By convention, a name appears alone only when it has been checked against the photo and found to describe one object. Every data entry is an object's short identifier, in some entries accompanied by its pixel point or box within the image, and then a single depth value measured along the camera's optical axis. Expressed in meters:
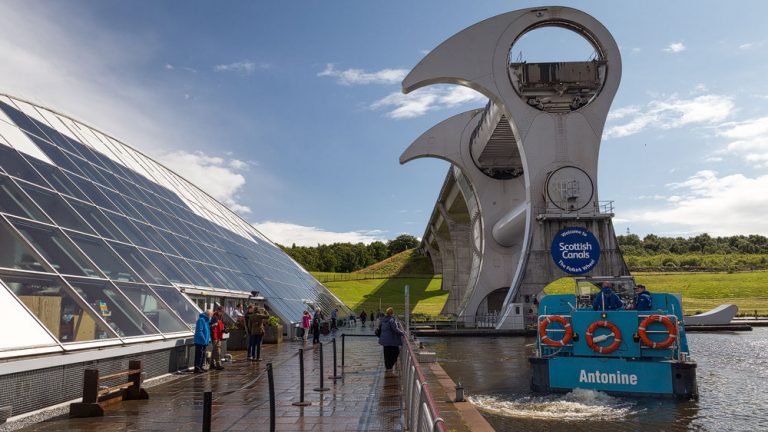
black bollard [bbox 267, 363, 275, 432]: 7.20
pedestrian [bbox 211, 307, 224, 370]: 14.52
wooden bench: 8.63
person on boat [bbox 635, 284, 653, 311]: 13.70
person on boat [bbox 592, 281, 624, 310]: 13.52
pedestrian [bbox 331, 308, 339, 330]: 35.10
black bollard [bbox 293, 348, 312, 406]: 9.97
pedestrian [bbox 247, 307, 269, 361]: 16.69
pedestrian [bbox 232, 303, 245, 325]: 20.59
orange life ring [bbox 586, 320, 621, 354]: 12.82
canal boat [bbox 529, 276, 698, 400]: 12.60
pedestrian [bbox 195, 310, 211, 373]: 13.20
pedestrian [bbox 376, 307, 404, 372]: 14.52
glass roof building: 9.22
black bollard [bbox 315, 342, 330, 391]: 11.45
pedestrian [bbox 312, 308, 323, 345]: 22.91
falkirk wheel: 36.44
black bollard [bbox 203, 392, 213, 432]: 5.25
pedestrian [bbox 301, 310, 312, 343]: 24.83
